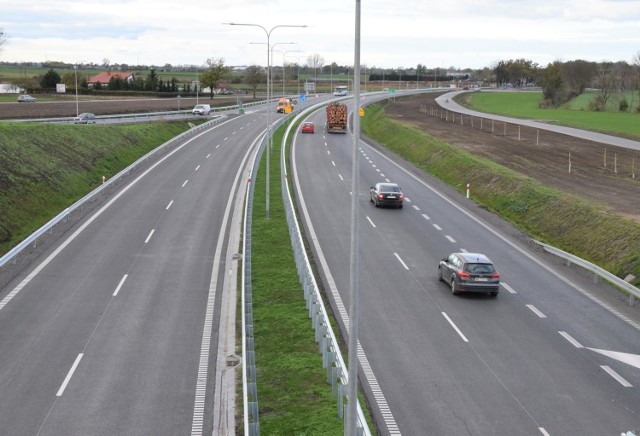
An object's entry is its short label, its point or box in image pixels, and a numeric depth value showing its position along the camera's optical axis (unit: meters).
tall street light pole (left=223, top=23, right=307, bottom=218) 36.51
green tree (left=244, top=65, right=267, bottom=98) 165.75
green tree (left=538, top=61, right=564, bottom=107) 145.00
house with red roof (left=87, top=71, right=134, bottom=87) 172.25
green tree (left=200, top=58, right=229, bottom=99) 135.62
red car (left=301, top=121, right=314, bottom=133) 81.19
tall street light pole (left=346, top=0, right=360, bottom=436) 12.19
